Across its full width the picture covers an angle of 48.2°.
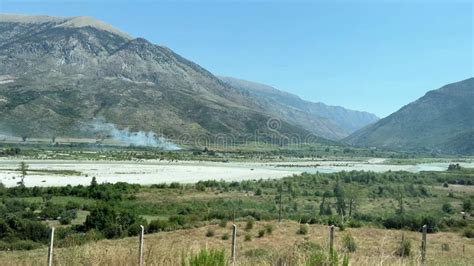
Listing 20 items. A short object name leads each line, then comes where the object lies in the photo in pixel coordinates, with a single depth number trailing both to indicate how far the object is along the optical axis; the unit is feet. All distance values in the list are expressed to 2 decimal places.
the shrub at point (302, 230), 95.14
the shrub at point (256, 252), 66.68
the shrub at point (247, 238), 87.56
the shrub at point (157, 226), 103.42
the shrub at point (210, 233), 92.32
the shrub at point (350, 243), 67.72
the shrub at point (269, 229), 94.69
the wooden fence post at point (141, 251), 33.81
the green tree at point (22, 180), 186.34
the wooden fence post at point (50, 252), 31.46
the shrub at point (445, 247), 80.92
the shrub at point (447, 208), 152.25
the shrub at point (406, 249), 68.23
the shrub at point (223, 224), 100.94
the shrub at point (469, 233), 99.13
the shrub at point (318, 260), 30.22
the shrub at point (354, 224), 104.85
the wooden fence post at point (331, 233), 38.99
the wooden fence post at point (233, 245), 36.30
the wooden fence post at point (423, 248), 48.98
